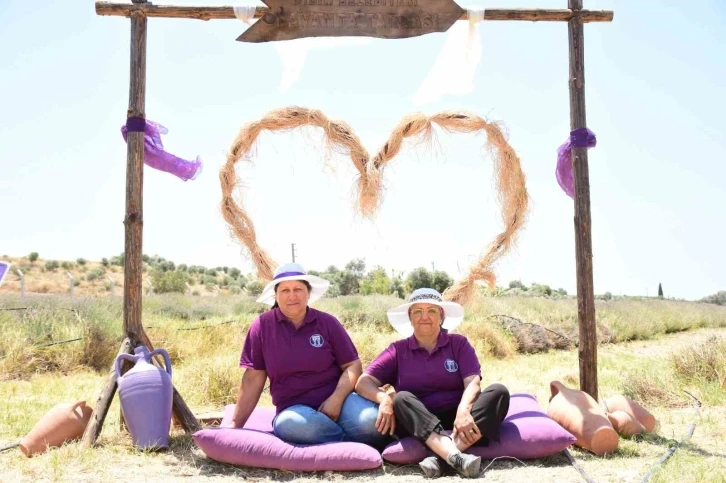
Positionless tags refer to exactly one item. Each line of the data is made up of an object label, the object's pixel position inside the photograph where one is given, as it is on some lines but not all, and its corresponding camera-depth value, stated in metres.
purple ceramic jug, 4.63
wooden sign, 5.33
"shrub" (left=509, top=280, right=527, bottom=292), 25.42
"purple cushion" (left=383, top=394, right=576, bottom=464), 4.16
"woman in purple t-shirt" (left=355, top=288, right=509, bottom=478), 4.06
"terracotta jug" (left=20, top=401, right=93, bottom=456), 4.62
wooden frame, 5.16
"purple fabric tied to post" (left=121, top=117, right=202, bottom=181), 5.46
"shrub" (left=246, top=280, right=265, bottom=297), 21.70
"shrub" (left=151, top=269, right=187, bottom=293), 28.14
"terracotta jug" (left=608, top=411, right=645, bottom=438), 4.89
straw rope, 5.95
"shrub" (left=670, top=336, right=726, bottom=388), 6.73
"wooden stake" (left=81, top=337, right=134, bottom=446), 4.71
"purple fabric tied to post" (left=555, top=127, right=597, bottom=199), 5.42
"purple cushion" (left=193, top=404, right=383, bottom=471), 4.07
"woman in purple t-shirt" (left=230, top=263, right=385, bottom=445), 4.34
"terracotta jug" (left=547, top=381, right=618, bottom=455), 4.45
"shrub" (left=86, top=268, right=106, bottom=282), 34.41
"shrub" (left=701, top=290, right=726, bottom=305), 29.59
